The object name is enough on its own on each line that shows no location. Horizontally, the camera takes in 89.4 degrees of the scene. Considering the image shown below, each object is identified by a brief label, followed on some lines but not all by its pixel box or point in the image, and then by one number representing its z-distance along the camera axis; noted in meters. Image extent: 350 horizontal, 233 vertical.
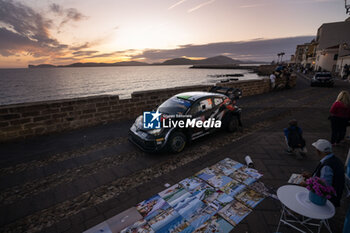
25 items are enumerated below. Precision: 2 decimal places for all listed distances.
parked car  19.52
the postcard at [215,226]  2.92
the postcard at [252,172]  4.37
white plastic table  2.41
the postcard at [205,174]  4.34
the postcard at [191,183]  3.93
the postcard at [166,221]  2.97
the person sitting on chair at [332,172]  2.71
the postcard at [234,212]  3.14
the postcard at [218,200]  3.47
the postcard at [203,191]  3.69
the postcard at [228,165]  4.58
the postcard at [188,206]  3.27
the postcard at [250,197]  3.50
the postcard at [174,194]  3.56
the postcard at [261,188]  3.79
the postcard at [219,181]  4.08
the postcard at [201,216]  3.06
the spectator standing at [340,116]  5.55
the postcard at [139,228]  2.91
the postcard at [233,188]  3.81
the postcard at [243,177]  4.19
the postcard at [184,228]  2.91
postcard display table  3.00
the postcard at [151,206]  3.27
